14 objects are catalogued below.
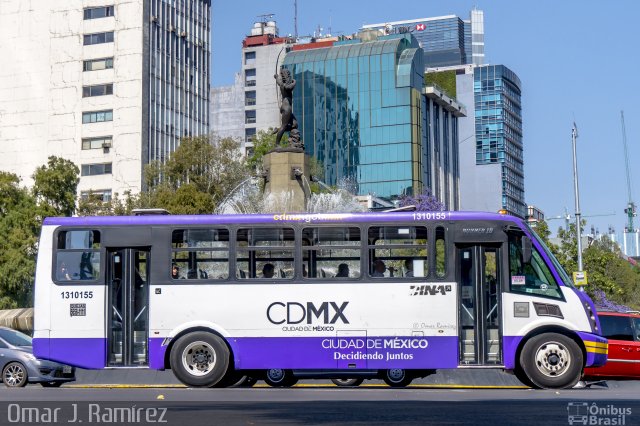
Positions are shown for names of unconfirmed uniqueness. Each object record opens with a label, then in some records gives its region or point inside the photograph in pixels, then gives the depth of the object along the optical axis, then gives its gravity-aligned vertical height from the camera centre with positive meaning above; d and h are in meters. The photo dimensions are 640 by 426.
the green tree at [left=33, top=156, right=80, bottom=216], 57.91 +6.26
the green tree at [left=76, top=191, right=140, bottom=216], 66.31 +6.06
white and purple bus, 19.20 +0.17
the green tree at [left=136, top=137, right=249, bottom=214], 73.31 +8.99
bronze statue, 42.50 +7.33
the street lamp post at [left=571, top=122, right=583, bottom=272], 53.77 +5.79
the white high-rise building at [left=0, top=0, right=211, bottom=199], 98.31 +19.55
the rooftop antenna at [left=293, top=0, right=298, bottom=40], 136.75 +34.37
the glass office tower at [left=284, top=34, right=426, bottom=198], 129.25 +22.72
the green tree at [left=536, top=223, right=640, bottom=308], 58.39 +2.15
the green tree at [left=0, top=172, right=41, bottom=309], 55.12 +3.26
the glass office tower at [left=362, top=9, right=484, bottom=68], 193.25 +44.56
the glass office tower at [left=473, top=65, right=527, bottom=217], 182.62 +29.11
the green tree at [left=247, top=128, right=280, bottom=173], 77.69 +10.72
